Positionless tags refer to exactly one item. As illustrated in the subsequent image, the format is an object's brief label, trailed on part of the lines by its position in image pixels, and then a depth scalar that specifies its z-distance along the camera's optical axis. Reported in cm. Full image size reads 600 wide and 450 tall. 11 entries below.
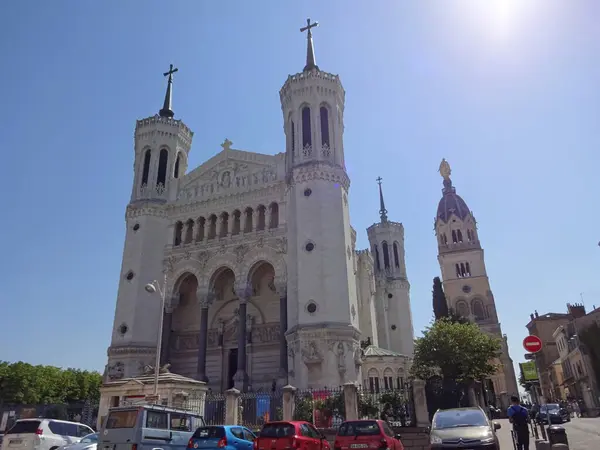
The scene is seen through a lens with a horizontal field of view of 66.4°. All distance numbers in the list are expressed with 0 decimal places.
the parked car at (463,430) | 1140
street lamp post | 2024
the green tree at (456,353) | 3066
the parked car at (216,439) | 1262
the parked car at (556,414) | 2759
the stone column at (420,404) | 1781
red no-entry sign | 1503
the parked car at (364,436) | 1292
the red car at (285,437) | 1253
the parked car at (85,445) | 1448
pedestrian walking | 1302
